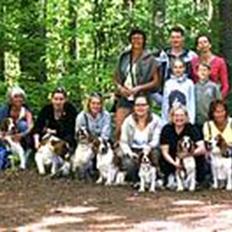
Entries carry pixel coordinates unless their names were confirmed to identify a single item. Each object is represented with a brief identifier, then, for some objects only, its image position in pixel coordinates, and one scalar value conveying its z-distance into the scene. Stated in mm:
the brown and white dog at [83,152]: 9703
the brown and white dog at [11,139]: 10678
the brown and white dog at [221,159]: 9070
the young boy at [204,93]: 9492
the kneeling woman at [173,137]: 9180
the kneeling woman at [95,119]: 9961
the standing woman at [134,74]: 9758
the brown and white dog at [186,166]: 9039
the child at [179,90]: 9493
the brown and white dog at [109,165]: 9477
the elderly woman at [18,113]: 10766
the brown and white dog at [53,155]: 10148
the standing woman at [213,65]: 9578
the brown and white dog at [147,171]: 9047
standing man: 9539
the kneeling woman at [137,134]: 9367
